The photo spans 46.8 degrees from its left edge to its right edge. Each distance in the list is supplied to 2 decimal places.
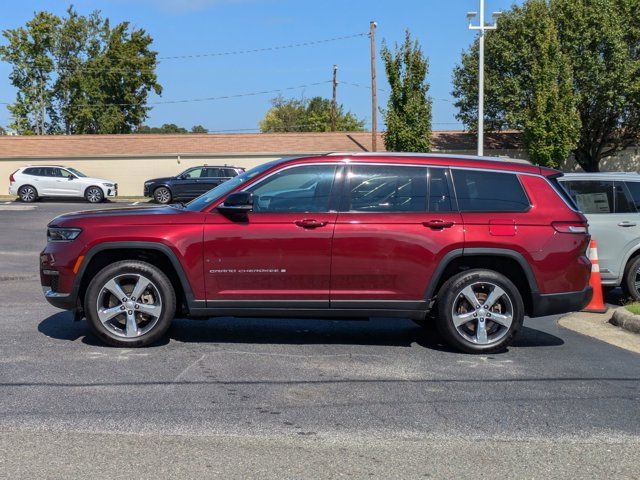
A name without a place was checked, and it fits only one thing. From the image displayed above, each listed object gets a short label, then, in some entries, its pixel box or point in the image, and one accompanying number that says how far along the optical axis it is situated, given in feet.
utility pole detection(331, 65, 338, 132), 202.80
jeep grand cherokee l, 21.99
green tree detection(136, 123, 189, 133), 363.05
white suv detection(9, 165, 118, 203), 109.91
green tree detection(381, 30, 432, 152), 110.73
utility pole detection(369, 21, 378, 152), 125.18
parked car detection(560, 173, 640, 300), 32.68
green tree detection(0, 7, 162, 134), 194.70
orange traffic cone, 30.89
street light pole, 80.79
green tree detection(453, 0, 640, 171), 106.01
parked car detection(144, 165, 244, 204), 109.70
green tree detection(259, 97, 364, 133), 245.10
